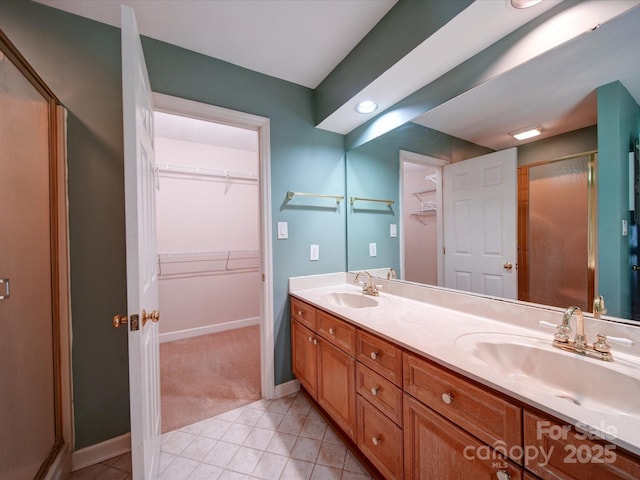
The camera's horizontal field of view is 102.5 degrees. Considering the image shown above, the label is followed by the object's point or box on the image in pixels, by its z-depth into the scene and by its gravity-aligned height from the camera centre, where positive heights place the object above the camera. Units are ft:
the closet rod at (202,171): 10.11 +2.92
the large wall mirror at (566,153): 2.96 +1.14
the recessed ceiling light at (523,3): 3.18 +2.93
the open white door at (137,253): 3.07 -0.14
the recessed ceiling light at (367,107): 5.78 +3.05
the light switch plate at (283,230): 6.50 +0.25
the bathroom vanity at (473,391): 1.99 -1.59
